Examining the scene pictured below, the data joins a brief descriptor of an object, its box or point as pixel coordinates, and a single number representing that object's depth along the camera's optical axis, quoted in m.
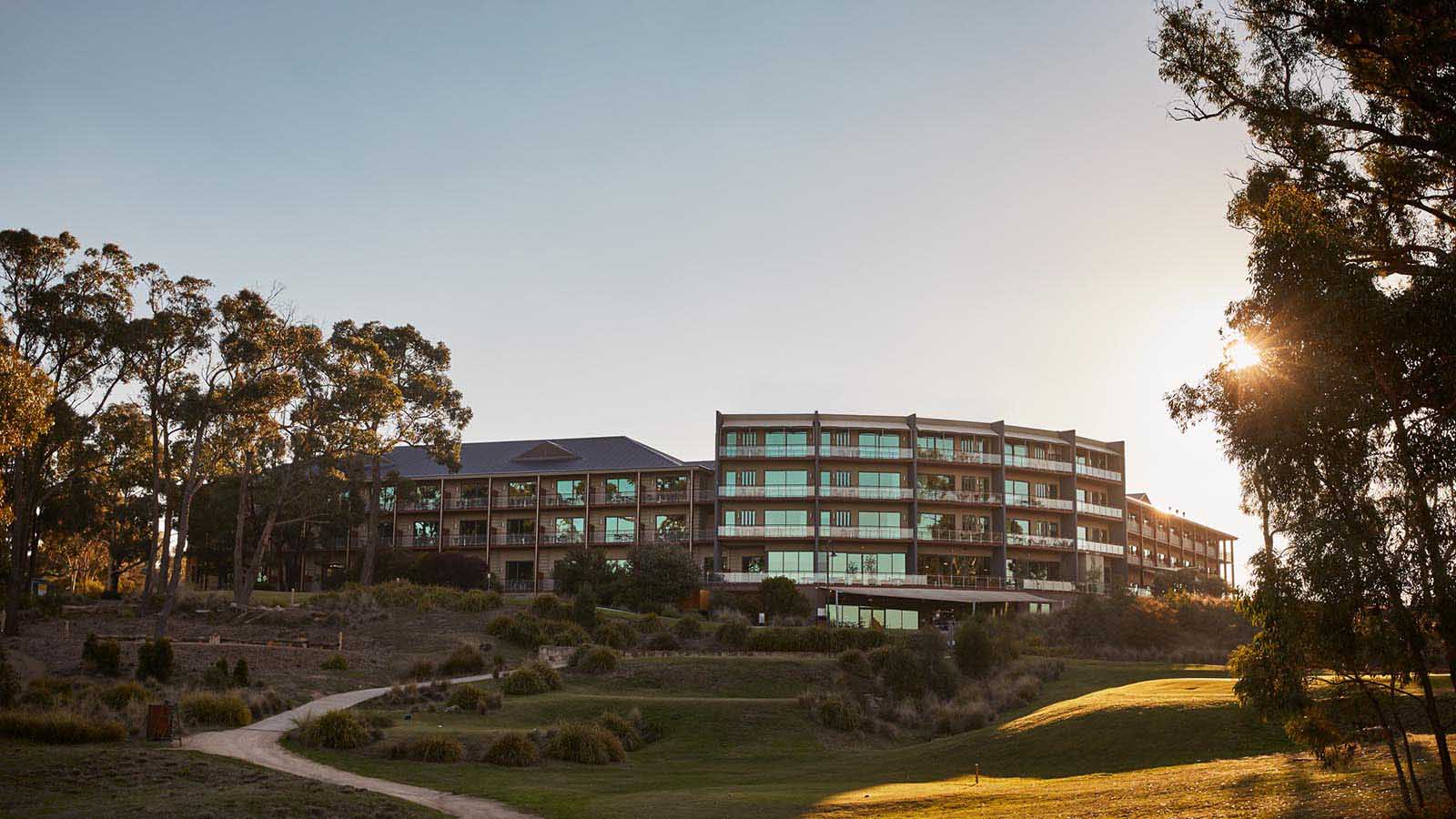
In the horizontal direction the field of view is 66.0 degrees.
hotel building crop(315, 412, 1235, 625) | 73.75
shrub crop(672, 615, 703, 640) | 48.16
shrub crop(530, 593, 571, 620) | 50.34
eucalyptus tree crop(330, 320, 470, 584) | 53.56
